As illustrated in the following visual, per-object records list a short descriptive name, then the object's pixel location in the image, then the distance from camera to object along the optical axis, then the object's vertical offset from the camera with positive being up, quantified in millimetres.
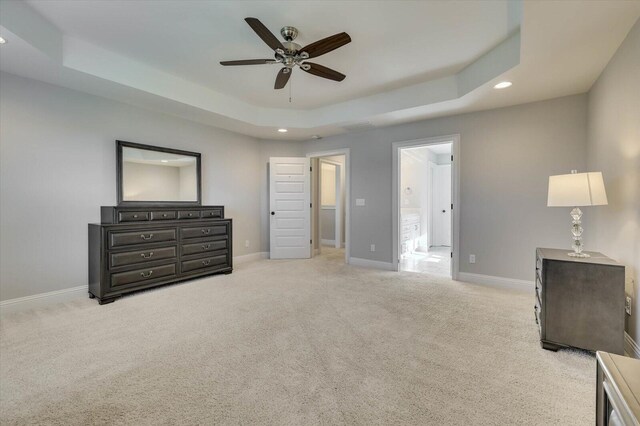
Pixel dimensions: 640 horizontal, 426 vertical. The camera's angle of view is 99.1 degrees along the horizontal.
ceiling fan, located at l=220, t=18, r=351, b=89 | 2186 +1378
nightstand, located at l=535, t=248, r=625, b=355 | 1881 -684
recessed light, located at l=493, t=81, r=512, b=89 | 2924 +1356
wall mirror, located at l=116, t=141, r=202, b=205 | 3623 +476
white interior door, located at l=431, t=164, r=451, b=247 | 7594 +120
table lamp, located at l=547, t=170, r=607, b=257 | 2087 +126
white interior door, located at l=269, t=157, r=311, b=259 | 5516 +19
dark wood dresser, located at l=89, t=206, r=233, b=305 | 3090 -515
